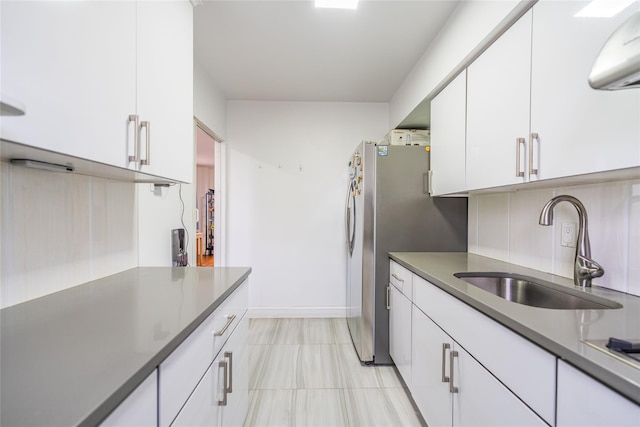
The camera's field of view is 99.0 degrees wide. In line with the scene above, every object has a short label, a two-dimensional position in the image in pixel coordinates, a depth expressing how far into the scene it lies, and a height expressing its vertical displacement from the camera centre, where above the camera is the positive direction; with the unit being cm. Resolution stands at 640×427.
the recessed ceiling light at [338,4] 167 +128
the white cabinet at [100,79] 63 +39
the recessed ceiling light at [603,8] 82 +65
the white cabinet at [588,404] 54 -41
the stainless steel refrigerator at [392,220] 216 -6
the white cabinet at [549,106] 84 +42
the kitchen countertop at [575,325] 56 -32
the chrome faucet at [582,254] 111 -17
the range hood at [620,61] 59 +35
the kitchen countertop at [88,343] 44 -32
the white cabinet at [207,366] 70 -51
